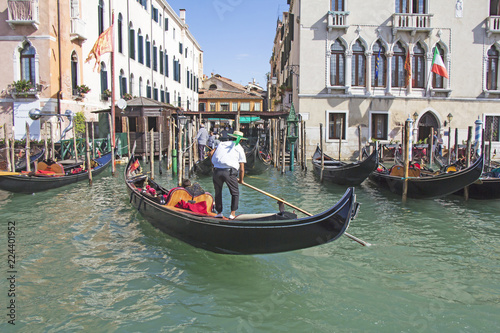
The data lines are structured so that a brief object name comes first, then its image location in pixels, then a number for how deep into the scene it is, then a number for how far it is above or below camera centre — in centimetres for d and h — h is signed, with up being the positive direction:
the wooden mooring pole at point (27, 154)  830 -34
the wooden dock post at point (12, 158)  829 -42
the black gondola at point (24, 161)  910 -54
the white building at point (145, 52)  1348 +382
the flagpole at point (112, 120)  957 +48
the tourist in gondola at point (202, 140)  1149 -7
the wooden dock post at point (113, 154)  954 -38
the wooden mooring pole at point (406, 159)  693 -39
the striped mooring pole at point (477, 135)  966 +5
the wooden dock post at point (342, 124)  1324 +43
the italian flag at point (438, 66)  1176 +205
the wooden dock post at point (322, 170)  926 -76
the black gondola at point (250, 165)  1029 -70
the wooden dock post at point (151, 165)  875 -59
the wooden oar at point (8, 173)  702 -62
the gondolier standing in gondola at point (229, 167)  430 -31
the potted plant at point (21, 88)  1083 +134
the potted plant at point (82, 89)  1202 +144
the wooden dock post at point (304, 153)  1135 -44
